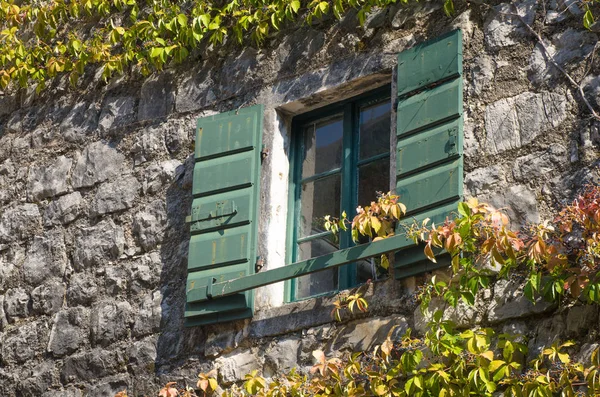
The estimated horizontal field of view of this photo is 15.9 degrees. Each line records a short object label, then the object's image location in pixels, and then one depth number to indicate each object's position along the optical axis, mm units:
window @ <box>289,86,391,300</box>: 9682
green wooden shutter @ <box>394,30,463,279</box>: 8758
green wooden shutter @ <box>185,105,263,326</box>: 9544
